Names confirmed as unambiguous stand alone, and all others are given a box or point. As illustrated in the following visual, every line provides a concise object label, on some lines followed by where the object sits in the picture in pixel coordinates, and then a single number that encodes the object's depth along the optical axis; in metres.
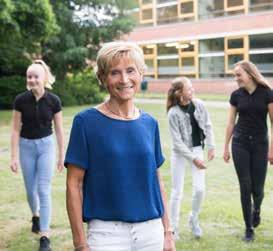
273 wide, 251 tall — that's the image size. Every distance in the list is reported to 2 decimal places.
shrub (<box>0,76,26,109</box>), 29.27
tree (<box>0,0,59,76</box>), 19.47
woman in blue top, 2.97
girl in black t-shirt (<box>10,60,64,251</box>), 5.95
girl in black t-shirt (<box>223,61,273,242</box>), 6.23
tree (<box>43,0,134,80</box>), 29.05
